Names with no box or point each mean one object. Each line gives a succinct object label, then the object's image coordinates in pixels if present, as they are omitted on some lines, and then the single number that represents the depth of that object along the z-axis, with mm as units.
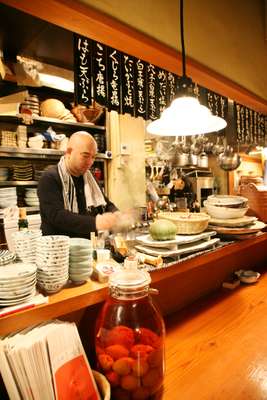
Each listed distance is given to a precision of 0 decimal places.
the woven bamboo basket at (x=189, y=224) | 1527
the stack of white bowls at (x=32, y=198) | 3361
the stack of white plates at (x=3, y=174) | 3182
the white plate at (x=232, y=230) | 1752
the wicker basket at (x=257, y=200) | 2307
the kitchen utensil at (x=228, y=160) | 3345
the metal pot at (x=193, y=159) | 4073
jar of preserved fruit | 890
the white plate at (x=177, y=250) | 1317
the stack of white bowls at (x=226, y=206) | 1850
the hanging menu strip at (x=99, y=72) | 1775
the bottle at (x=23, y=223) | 1639
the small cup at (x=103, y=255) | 1241
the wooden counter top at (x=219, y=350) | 981
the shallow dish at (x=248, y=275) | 1940
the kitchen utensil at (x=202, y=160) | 4747
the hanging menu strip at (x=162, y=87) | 2234
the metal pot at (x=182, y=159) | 4047
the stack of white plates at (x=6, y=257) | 933
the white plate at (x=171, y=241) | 1360
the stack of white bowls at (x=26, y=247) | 982
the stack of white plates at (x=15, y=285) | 812
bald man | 1879
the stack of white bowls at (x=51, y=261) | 917
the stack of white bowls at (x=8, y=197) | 3100
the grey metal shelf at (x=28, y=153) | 3125
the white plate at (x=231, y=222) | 1794
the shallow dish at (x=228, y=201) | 1873
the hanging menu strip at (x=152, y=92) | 2146
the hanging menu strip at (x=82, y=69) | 1689
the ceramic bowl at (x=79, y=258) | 1006
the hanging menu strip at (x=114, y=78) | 1868
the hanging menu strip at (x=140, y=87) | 2039
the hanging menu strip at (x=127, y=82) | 1963
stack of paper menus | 735
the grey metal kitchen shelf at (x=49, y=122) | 3228
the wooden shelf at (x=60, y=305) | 801
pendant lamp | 1552
